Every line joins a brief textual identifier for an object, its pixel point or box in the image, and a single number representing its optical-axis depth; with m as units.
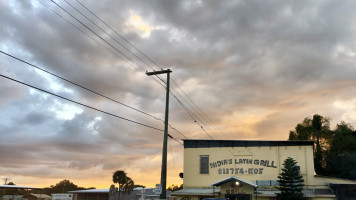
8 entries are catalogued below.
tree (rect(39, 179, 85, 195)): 115.94
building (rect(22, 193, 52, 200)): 78.25
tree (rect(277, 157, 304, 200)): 32.66
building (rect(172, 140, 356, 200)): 34.16
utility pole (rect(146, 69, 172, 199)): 26.44
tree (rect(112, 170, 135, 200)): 70.38
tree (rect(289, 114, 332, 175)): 65.75
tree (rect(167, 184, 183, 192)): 96.71
